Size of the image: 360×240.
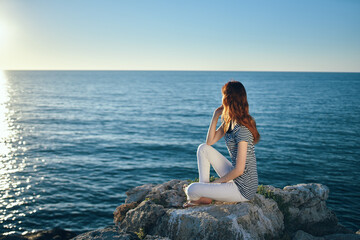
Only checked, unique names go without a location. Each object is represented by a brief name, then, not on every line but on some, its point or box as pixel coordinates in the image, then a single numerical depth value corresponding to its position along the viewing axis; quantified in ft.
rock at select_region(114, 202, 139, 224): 27.12
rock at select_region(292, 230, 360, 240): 22.95
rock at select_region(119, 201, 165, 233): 22.08
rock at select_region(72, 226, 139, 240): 18.53
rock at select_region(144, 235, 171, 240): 19.15
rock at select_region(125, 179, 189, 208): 25.89
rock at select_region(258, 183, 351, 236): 26.45
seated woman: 18.51
